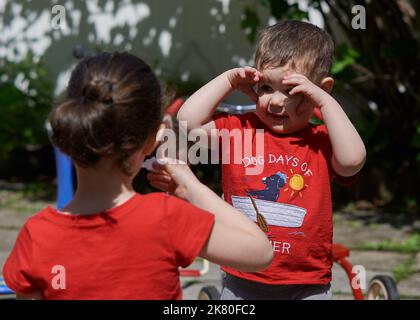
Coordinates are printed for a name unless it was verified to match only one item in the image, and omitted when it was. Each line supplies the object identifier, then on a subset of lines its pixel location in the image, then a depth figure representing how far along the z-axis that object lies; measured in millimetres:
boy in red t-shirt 4207
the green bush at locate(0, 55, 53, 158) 12032
